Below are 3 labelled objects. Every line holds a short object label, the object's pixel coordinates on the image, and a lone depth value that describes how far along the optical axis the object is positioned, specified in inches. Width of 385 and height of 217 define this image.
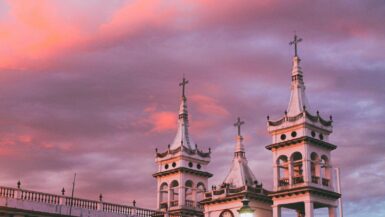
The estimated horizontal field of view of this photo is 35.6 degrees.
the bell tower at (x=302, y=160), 2333.9
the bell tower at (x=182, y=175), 3002.0
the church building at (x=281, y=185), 2119.2
